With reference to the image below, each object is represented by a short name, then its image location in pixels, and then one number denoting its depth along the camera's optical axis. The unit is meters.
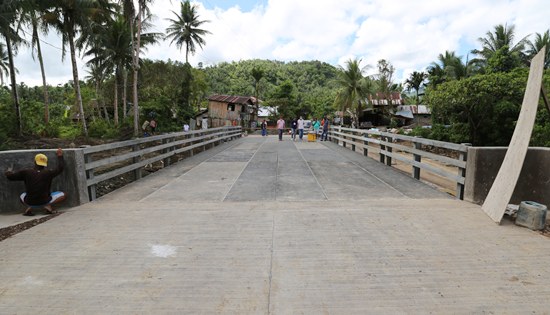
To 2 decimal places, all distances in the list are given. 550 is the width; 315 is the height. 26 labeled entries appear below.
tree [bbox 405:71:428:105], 57.92
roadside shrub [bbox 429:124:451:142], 21.25
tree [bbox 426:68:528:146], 16.58
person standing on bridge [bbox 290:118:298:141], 23.35
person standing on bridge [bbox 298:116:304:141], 23.27
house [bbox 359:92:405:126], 51.09
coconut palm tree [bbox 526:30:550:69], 39.78
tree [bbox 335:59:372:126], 42.31
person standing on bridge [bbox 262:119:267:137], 30.84
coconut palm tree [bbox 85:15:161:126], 30.48
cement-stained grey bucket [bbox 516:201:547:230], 4.72
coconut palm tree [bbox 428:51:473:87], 38.28
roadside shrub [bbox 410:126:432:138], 24.09
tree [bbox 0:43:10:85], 39.38
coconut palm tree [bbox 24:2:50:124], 19.25
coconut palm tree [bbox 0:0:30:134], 17.69
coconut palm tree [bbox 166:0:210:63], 42.97
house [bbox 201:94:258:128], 46.66
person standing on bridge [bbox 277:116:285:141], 22.47
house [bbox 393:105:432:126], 52.52
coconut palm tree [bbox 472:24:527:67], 36.09
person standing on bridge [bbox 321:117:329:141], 23.20
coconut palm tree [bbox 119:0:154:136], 22.50
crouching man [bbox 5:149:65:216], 5.46
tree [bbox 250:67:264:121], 56.09
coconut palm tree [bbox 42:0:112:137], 20.44
